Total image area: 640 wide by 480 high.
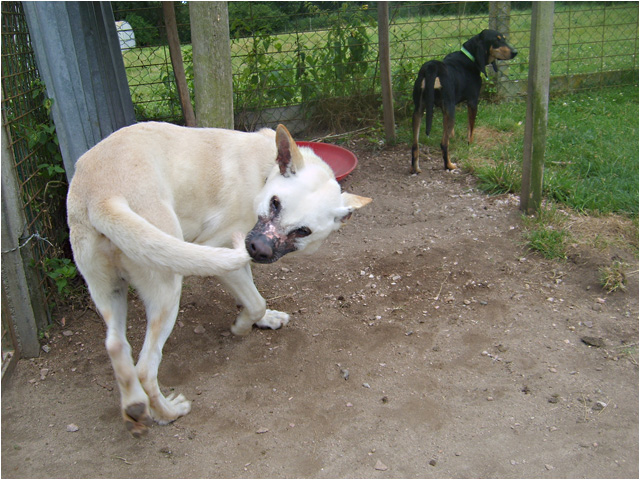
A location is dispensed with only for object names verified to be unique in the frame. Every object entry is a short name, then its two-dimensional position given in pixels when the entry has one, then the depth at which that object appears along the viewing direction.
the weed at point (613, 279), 3.68
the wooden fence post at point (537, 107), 4.16
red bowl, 5.53
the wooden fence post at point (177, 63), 5.15
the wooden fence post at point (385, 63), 5.93
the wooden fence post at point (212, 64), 3.51
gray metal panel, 3.16
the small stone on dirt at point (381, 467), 2.45
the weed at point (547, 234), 4.08
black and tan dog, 5.56
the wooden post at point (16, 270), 3.06
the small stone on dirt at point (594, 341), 3.25
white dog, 2.24
